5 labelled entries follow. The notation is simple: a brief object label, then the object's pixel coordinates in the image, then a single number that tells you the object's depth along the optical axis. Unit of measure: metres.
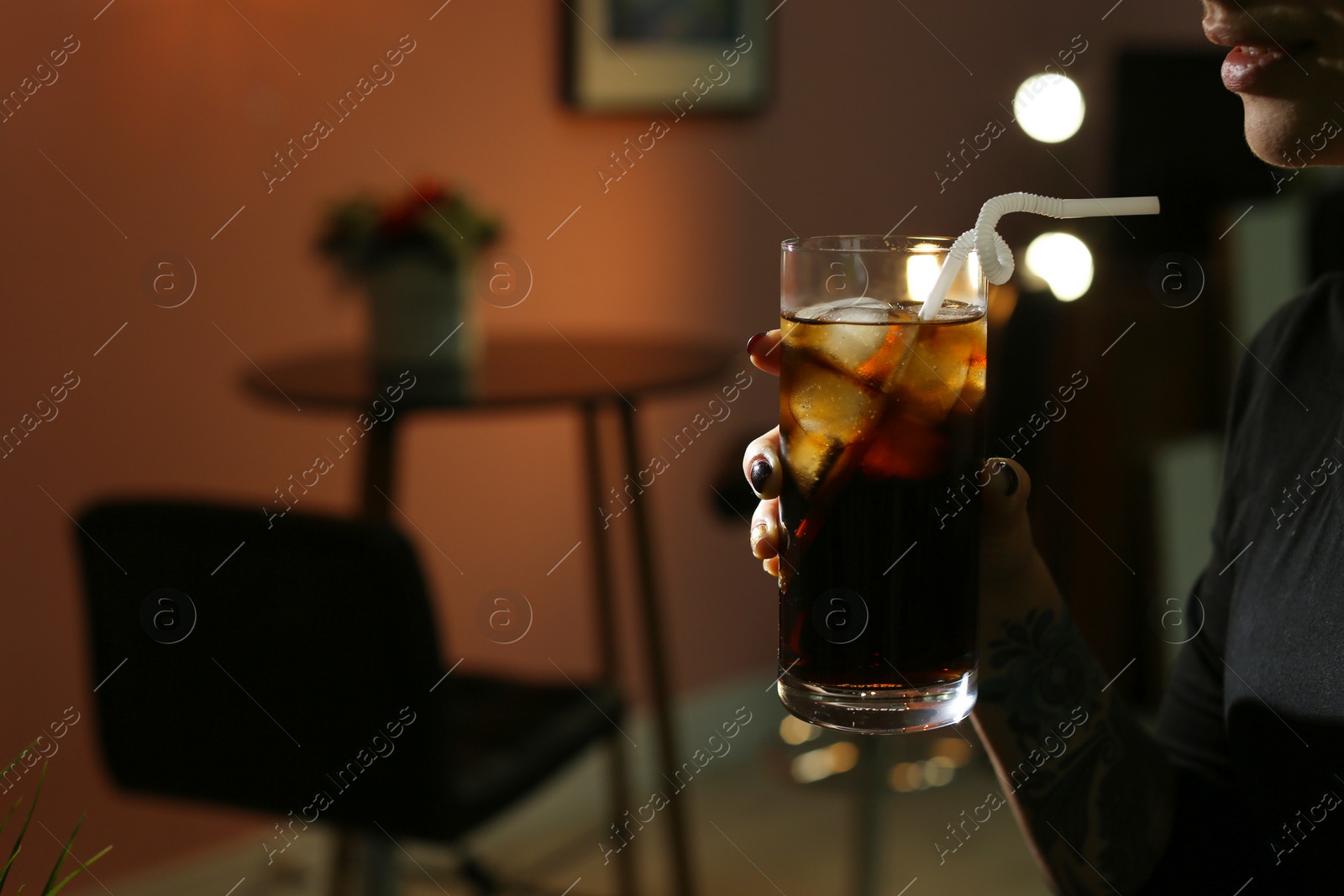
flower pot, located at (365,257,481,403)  2.24
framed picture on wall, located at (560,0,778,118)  2.94
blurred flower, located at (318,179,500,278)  2.23
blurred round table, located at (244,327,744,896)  2.06
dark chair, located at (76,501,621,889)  1.70
